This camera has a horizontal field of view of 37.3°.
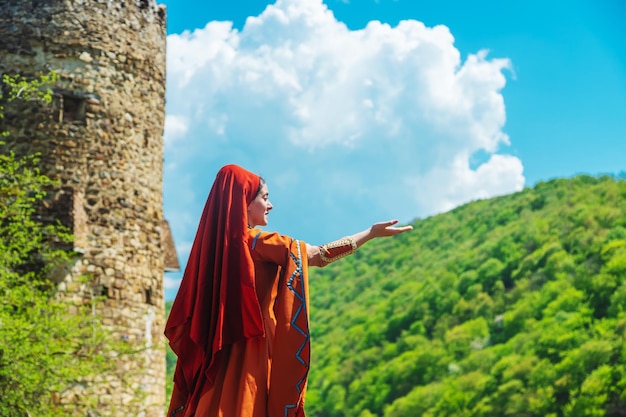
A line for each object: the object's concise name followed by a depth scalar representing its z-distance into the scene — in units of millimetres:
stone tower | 11234
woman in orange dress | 4316
